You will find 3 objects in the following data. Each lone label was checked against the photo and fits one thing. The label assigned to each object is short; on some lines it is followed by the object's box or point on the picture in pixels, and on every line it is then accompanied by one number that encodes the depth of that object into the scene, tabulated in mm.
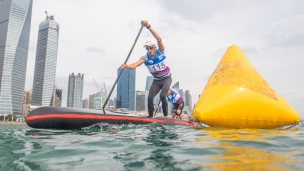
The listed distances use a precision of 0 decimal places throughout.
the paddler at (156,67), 7372
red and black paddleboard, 5828
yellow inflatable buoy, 5785
